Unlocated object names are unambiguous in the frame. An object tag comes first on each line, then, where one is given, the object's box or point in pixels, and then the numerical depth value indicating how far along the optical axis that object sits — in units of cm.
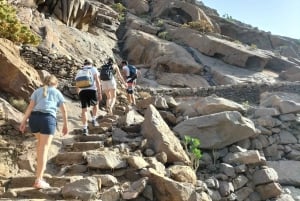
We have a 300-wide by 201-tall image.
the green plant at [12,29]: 1271
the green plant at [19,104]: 999
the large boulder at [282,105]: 1168
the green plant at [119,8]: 3491
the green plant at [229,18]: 4133
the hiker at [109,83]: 1170
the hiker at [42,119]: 617
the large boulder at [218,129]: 966
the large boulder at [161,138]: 832
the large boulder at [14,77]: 1059
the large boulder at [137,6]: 3746
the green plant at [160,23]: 3388
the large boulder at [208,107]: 1088
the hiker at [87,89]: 981
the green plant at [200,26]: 3272
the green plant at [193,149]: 882
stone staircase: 609
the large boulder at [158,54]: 2673
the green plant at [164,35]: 3105
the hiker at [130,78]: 1340
